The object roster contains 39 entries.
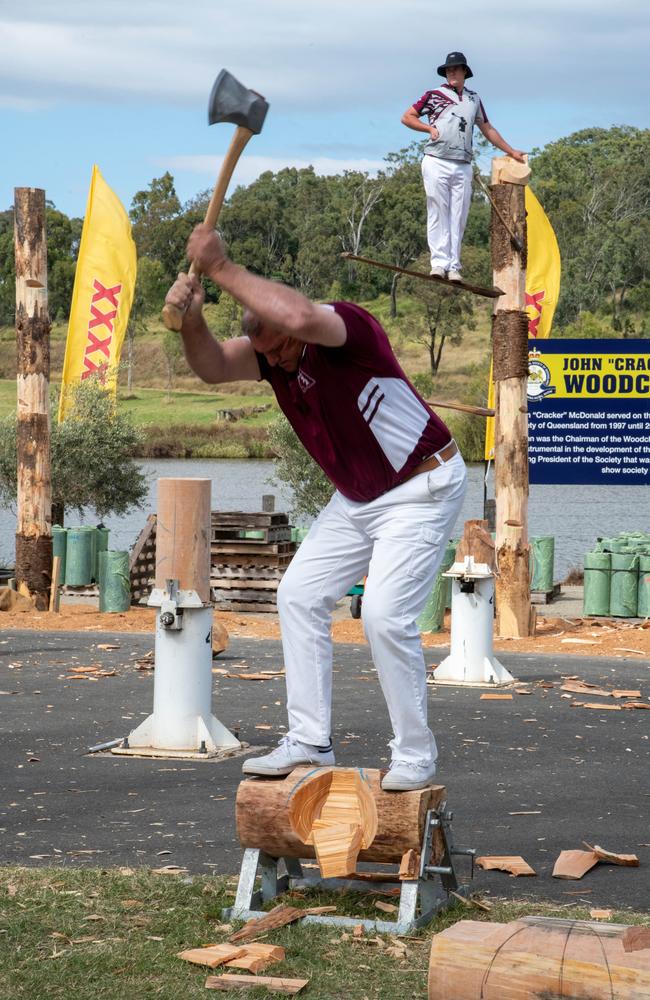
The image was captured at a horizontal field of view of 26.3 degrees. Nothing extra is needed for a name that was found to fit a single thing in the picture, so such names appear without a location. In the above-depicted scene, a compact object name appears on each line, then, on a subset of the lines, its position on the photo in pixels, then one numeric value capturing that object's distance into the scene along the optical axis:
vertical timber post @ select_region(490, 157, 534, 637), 14.80
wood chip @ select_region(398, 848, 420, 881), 4.79
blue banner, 17.53
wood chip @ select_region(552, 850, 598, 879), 5.51
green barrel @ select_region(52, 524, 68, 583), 19.86
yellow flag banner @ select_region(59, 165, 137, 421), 20.33
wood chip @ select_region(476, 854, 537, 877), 5.55
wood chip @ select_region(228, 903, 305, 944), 4.60
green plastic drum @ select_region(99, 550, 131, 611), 16.73
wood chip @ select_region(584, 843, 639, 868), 5.70
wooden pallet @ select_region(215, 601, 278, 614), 18.77
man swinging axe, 4.85
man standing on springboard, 13.09
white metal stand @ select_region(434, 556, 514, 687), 10.84
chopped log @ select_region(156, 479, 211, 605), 7.93
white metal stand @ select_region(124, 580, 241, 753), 7.95
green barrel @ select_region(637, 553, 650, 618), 17.33
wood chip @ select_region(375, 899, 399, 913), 4.96
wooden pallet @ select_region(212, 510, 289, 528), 18.88
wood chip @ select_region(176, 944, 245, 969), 4.35
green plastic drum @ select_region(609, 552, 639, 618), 17.38
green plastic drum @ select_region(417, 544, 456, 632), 14.87
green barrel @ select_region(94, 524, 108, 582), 19.61
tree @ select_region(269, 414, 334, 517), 26.81
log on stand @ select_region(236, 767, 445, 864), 4.85
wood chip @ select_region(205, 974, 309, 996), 4.13
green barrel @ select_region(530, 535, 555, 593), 20.27
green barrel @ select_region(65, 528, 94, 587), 19.52
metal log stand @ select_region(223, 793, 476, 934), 4.73
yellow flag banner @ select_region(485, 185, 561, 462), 17.83
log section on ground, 3.63
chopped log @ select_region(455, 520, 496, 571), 10.99
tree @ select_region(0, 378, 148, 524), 23.38
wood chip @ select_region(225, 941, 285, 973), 4.30
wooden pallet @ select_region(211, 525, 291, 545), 18.77
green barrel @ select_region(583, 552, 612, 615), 17.50
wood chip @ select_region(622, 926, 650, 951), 3.76
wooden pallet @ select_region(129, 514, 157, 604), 18.05
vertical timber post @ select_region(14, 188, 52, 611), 17.03
